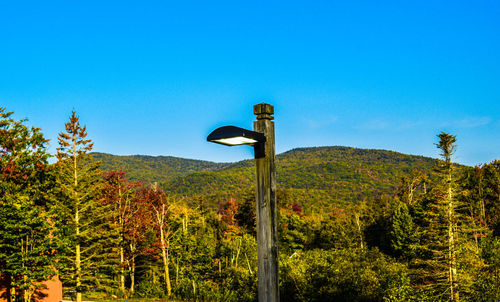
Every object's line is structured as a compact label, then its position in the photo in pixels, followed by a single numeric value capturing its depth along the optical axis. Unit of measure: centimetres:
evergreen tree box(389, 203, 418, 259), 4028
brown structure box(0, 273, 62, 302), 1952
